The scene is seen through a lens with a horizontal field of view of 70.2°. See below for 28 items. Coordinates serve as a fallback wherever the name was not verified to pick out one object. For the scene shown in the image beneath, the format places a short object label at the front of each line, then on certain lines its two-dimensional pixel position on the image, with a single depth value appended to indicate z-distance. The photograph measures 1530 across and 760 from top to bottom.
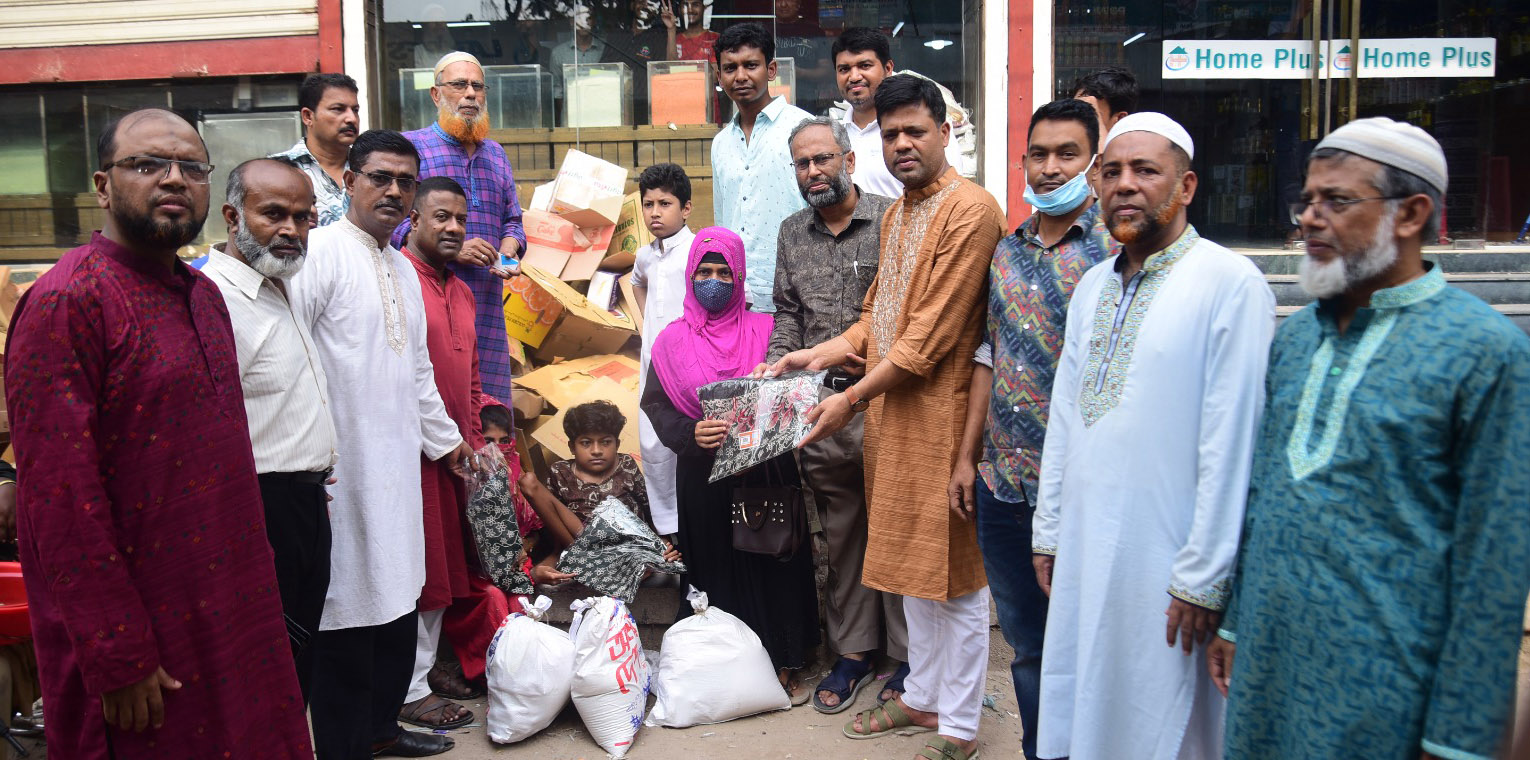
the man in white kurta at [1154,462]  2.37
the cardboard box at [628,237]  6.54
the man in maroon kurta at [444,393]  4.00
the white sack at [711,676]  4.16
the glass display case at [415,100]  7.37
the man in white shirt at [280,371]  2.93
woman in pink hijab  4.41
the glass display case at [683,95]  7.19
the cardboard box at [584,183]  6.38
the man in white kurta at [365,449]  3.45
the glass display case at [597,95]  7.29
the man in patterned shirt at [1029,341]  3.18
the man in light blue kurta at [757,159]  5.04
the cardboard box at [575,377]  5.64
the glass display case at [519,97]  7.30
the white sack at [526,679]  4.00
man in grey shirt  4.19
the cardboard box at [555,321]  5.75
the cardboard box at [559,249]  6.40
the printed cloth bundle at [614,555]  4.39
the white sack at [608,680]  4.00
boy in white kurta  5.17
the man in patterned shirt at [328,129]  4.68
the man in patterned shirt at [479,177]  4.93
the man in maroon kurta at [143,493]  2.16
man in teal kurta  1.81
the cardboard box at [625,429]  5.42
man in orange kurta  3.44
